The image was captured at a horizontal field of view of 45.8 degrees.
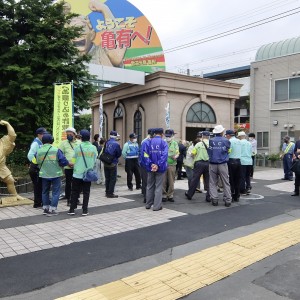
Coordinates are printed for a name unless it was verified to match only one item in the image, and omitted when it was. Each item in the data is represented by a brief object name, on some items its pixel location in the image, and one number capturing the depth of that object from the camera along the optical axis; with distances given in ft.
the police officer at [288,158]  46.09
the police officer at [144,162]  27.14
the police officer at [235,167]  29.40
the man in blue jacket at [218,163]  27.53
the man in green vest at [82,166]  24.27
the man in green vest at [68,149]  28.25
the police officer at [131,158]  36.28
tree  37.88
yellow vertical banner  34.04
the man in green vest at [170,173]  29.45
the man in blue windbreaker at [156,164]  26.05
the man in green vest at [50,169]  24.72
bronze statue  27.35
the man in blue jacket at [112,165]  31.78
